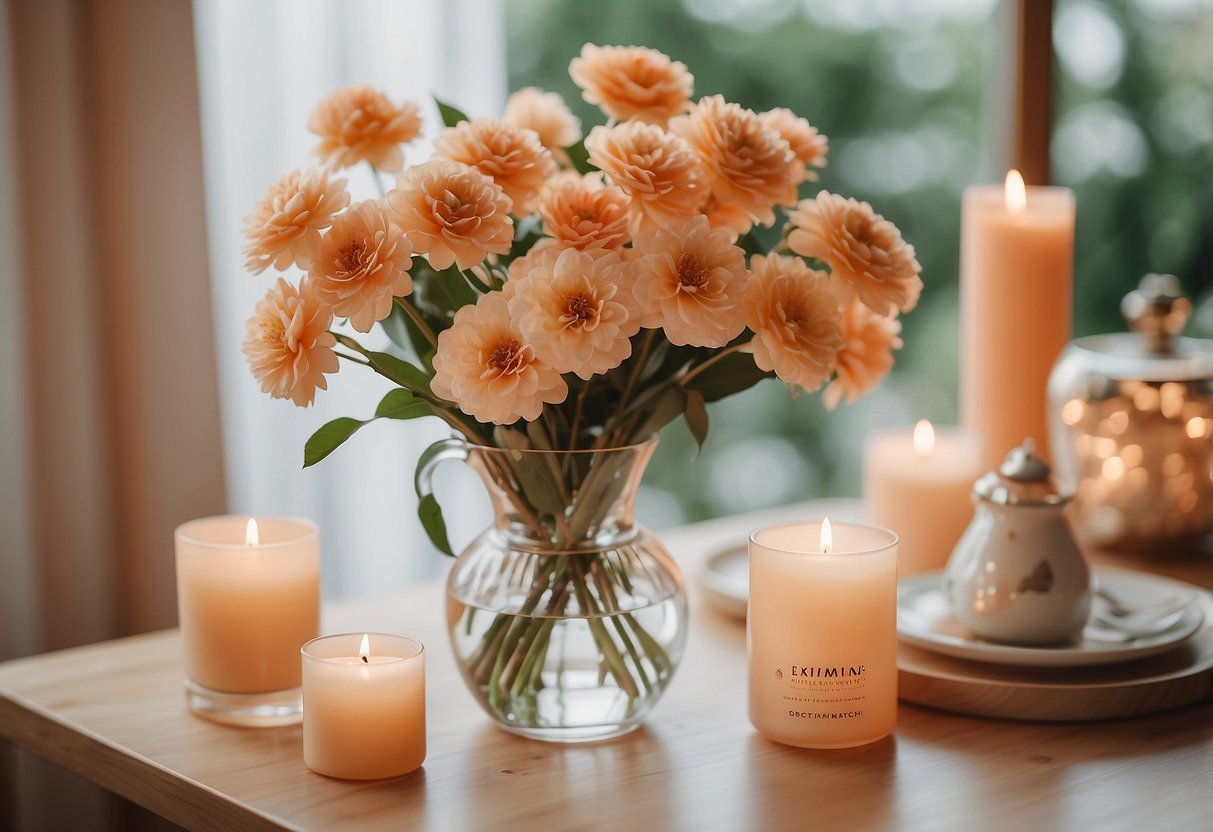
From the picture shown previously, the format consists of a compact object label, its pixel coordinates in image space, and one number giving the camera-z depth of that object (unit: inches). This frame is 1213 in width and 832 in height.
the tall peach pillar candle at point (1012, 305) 50.2
